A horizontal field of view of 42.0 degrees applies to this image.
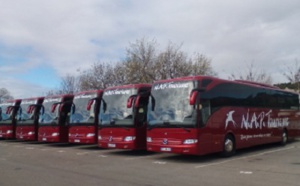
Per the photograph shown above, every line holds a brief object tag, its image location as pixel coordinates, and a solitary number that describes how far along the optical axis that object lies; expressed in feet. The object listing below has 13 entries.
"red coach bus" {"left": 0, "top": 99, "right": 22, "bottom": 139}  85.15
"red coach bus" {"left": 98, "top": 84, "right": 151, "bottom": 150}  52.39
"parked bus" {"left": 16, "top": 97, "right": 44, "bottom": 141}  77.10
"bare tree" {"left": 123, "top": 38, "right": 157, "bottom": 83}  135.64
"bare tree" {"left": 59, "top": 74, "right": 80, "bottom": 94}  218.18
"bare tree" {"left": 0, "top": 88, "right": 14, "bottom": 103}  305.55
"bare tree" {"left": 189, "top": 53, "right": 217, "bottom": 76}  138.92
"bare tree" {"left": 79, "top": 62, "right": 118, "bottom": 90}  163.12
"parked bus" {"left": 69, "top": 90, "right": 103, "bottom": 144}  62.13
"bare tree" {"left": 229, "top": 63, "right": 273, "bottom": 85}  175.90
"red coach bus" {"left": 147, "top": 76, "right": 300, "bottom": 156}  44.55
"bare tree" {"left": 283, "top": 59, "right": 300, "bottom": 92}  153.81
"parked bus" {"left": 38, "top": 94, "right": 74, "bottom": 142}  70.38
